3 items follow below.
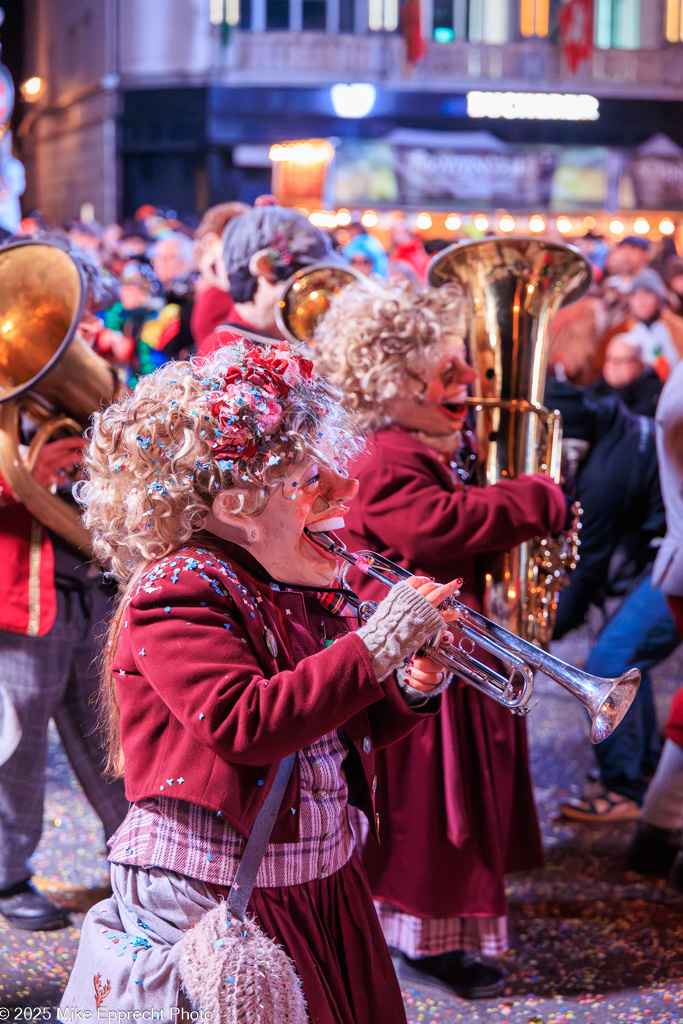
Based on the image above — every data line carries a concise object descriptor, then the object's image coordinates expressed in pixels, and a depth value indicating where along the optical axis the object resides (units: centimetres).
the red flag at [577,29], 1791
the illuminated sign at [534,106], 1820
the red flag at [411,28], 1758
